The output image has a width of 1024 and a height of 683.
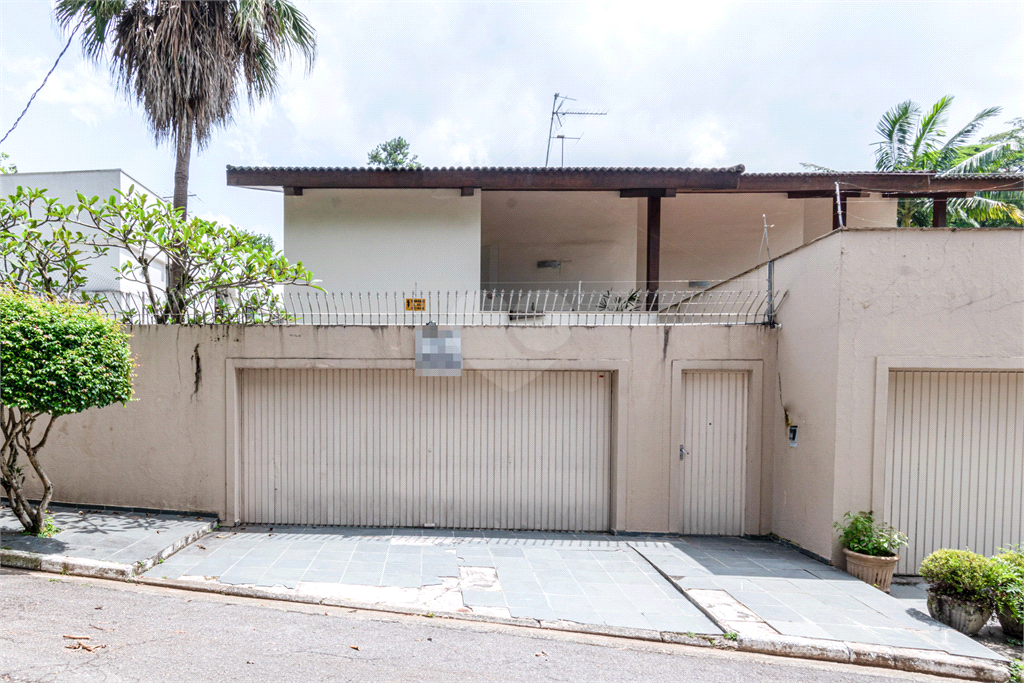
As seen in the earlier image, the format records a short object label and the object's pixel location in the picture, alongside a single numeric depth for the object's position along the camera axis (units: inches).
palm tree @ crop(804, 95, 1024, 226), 481.7
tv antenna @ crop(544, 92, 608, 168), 420.1
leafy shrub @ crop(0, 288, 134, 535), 175.3
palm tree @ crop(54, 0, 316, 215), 305.6
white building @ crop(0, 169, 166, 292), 536.4
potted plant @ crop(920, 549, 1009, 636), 158.7
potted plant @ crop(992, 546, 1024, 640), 155.5
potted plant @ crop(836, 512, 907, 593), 191.3
